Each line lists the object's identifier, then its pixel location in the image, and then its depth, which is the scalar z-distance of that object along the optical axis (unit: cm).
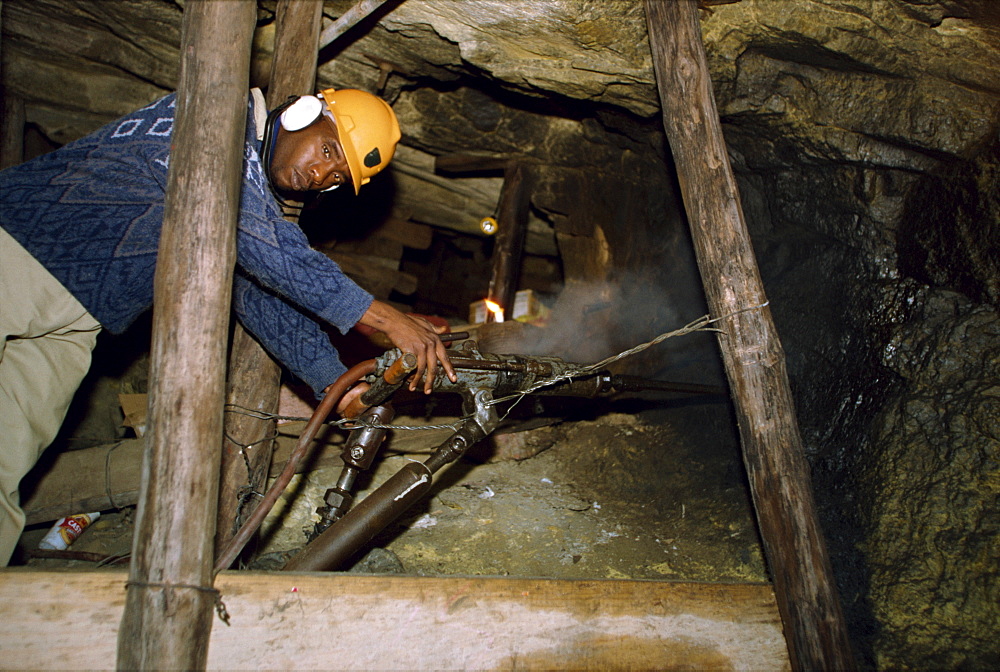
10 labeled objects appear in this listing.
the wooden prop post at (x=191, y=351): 156
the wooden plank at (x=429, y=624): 163
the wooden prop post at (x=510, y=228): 475
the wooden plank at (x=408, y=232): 545
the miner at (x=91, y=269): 212
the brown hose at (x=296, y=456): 182
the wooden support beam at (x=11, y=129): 385
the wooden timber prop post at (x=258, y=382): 257
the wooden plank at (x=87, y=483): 266
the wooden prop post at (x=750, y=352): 203
